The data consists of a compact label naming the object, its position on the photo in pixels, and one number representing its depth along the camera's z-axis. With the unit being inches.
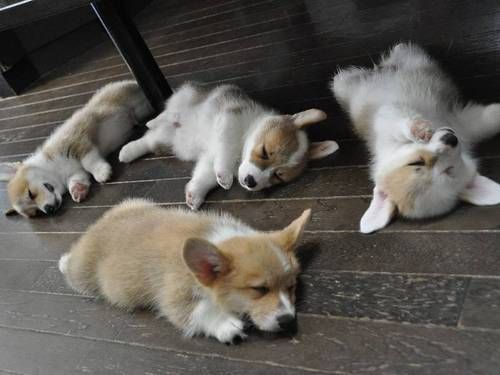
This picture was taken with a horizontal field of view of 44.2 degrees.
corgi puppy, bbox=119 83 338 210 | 39.3
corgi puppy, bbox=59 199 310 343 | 29.0
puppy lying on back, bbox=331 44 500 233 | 31.5
